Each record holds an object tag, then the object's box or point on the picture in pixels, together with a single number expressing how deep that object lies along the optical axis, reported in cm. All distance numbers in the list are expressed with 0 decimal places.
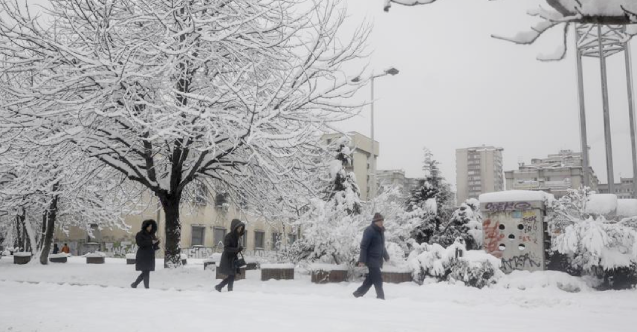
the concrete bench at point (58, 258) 2441
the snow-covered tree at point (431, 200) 2658
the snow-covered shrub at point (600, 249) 1148
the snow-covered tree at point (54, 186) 1340
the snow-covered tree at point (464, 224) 2064
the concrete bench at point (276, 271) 1298
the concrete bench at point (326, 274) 1262
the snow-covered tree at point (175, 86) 1180
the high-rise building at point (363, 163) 6940
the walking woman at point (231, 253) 970
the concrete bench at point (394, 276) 1265
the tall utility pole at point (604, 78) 2168
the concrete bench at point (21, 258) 2245
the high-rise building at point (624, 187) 15275
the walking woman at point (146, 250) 1023
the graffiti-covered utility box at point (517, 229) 1365
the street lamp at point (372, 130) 2052
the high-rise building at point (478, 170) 14462
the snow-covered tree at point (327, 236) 1328
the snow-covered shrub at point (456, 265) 1200
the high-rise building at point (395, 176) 11138
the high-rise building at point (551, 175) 9088
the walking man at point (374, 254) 886
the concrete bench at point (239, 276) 1323
